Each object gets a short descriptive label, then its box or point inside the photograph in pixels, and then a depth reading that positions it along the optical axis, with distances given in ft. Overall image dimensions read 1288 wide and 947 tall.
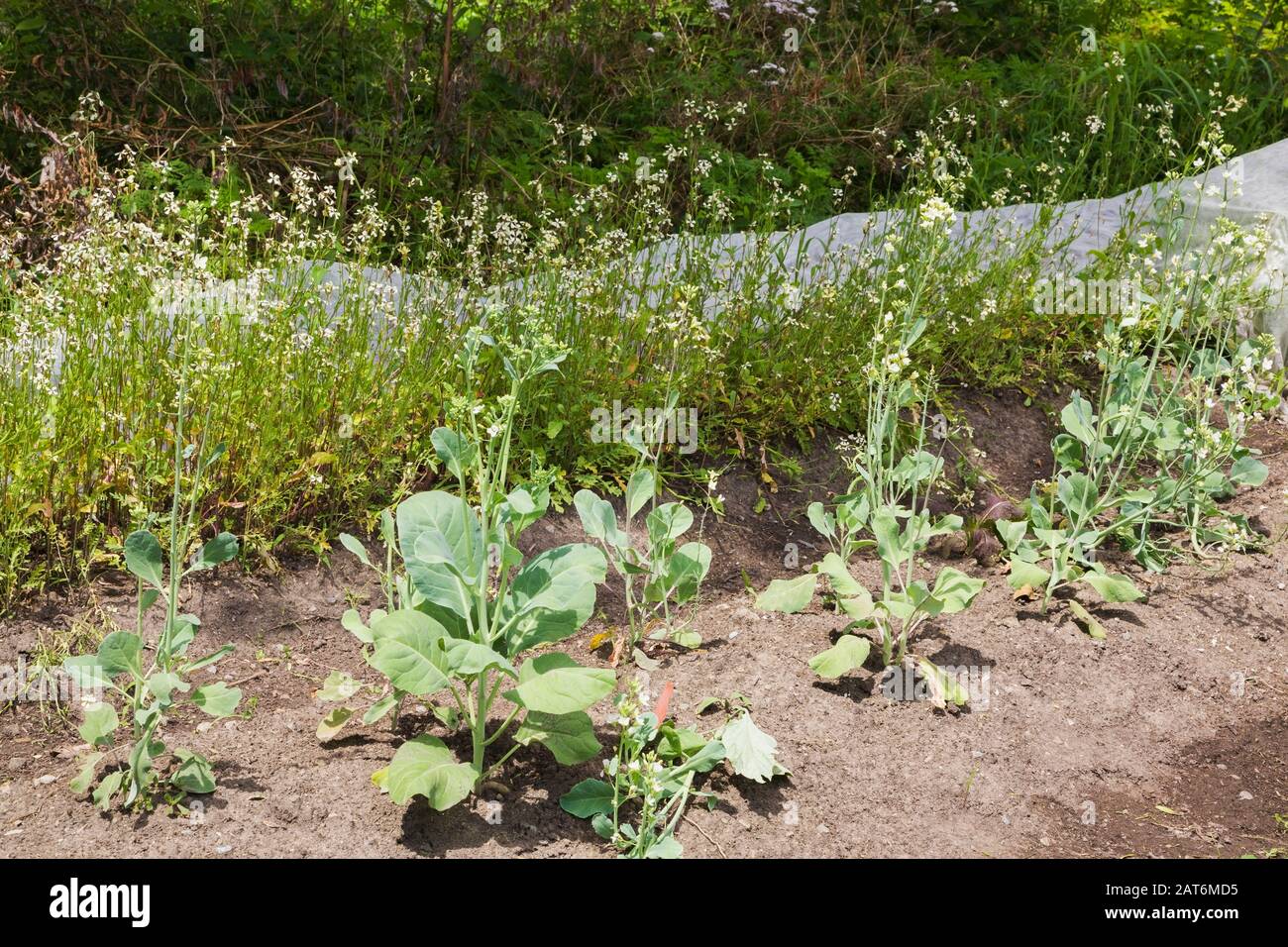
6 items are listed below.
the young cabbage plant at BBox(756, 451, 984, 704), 10.21
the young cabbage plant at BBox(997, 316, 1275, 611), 11.78
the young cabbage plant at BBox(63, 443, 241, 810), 8.05
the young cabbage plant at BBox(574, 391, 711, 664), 10.68
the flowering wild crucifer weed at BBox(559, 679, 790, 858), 7.96
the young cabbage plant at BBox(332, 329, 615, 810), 7.95
